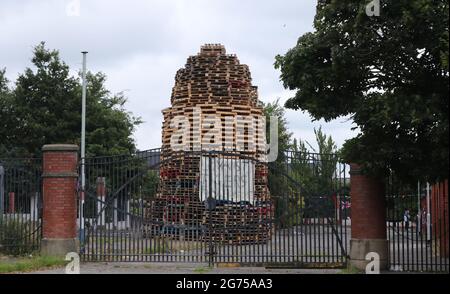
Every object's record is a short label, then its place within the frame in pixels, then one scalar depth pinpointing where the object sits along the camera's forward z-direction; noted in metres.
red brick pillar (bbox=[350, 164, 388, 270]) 15.21
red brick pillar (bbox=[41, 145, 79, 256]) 16.48
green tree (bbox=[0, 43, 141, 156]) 37.72
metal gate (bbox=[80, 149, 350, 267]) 16.28
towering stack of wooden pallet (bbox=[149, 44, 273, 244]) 21.77
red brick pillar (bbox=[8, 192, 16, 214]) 17.25
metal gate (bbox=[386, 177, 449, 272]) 15.34
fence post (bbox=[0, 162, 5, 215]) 17.33
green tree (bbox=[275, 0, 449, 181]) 11.48
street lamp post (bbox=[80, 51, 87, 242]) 16.92
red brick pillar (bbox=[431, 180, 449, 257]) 15.80
